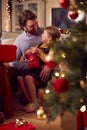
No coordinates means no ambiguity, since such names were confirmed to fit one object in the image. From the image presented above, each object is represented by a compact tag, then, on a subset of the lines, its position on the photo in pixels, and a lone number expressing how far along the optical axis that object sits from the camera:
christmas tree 1.00
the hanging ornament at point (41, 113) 1.32
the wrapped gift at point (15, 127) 1.83
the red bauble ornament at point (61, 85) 0.98
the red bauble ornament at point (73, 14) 1.27
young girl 2.50
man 2.63
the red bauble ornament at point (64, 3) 1.15
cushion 2.26
